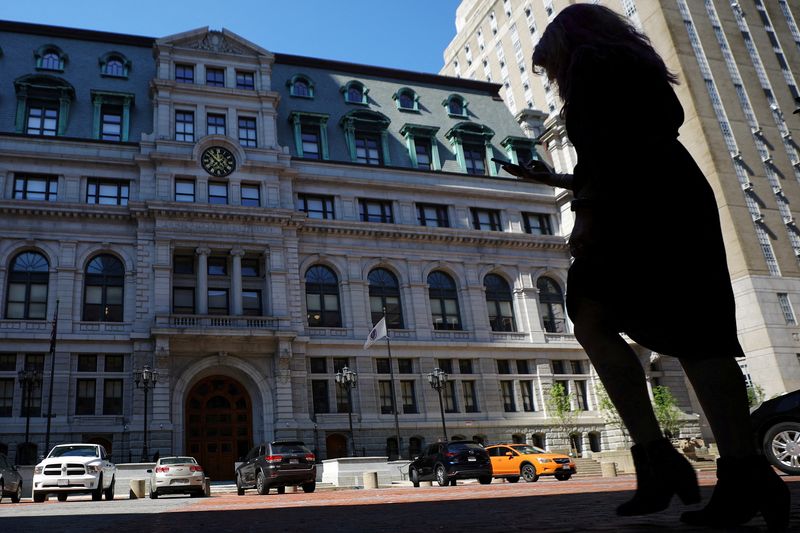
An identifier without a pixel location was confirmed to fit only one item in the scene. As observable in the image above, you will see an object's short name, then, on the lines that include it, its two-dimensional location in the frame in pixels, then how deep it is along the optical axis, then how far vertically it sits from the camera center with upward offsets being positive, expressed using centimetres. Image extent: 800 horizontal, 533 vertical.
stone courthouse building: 3406 +1351
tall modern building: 4197 +2162
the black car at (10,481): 1843 +125
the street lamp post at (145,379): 2994 +599
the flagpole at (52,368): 2918 +676
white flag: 3097 +688
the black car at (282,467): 2112 +83
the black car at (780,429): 889 +6
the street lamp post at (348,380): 3275 +513
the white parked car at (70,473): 1809 +124
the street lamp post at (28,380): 2914 +624
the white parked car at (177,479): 2189 +88
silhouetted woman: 251 +75
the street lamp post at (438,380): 3407 +482
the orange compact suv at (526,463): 2419 +1
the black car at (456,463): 2319 +32
